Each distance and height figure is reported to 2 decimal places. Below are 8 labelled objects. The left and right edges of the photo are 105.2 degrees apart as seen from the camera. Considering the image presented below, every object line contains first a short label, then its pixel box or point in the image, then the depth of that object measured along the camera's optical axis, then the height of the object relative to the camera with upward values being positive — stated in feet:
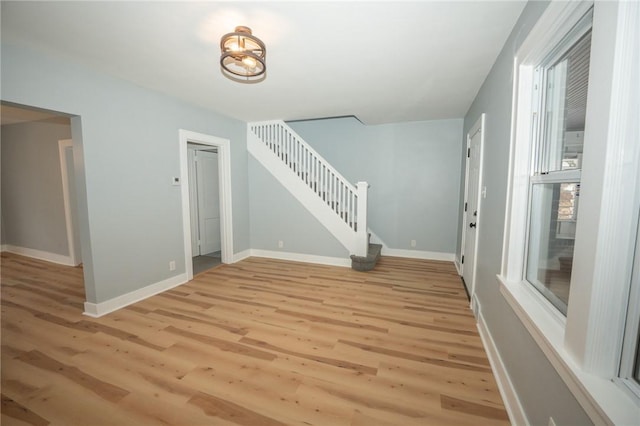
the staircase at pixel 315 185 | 13.20 +0.42
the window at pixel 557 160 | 3.98 +0.60
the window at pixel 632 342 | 2.74 -1.72
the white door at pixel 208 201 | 16.11 -0.58
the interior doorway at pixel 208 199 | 11.48 -0.39
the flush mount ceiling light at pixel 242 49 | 5.65 +3.48
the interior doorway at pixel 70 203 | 13.51 -0.61
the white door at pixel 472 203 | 8.98 -0.45
